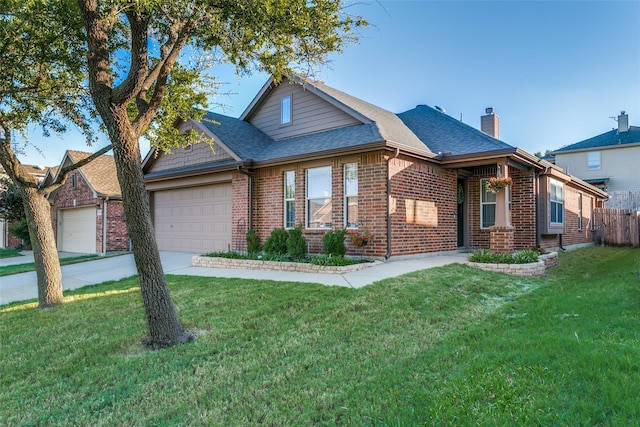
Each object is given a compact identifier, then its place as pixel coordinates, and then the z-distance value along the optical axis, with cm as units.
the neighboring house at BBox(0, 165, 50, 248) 2345
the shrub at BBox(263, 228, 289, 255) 1084
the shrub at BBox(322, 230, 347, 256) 977
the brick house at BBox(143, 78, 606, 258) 1016
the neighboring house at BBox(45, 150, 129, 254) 1722
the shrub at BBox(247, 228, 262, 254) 1157
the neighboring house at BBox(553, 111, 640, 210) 2627
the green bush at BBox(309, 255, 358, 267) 891
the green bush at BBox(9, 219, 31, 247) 1966
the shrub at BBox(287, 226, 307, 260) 1013
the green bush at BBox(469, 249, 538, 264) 904
